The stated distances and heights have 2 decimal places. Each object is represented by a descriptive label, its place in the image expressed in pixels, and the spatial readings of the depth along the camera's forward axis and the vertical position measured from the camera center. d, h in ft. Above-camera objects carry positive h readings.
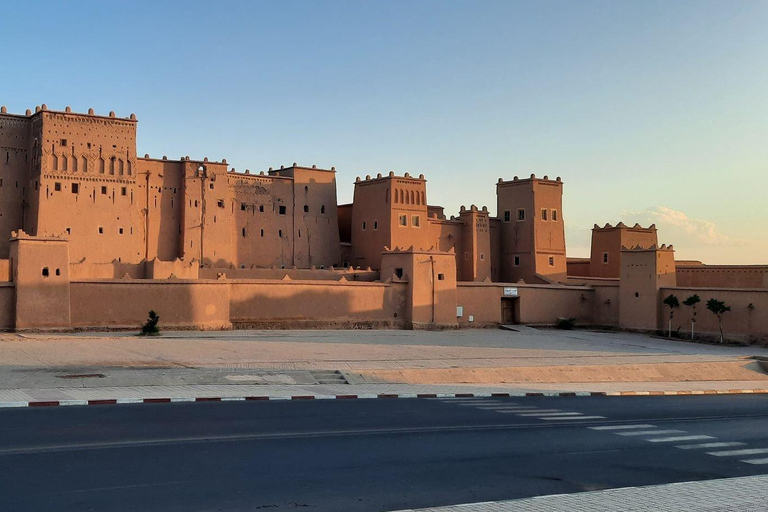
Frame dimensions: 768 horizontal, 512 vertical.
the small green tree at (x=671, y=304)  126.21 -1.93
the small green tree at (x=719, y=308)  117.91 -2.40
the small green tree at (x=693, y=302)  121.90 -1.58
